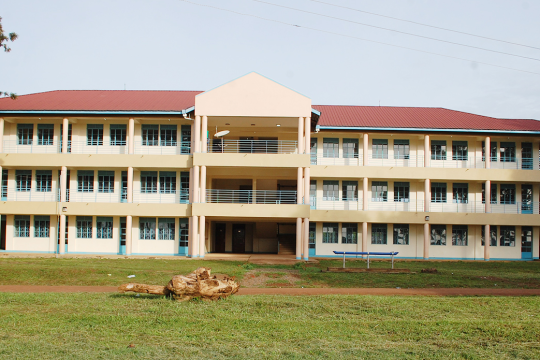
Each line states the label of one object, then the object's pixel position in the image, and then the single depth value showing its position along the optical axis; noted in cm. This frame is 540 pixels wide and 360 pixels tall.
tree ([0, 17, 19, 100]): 2184
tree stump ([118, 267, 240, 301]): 1112
